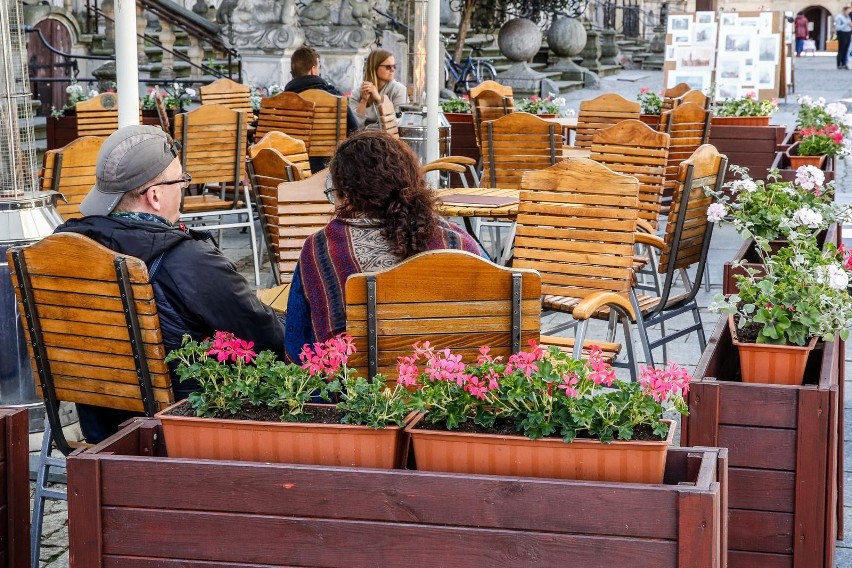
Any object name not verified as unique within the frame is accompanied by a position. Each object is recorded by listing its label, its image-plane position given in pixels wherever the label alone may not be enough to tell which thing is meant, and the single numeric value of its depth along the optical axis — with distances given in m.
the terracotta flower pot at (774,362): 5.55
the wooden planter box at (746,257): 7.40
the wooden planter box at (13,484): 4.41
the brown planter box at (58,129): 17.79
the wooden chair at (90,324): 5.10
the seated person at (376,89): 15.94
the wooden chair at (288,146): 10.82
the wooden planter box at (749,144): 16.19
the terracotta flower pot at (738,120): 17.04
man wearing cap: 5.46
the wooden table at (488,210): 10.20
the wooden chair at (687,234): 8.92
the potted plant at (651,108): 17.47
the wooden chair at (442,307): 5.02
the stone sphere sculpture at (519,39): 36.30
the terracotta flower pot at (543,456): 3.63
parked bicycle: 34.15
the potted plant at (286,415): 3.85
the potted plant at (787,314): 5.59
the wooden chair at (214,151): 12.71
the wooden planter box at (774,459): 5.11
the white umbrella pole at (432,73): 12.97
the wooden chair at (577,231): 8.36
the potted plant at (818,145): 13.95
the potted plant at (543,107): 18.46
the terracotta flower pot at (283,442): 3.84
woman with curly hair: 5.72
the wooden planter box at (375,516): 3.46
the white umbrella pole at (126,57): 7.97
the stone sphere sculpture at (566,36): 39.54
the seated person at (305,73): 16.37
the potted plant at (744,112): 17.13
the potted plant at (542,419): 3.65
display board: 25.36
